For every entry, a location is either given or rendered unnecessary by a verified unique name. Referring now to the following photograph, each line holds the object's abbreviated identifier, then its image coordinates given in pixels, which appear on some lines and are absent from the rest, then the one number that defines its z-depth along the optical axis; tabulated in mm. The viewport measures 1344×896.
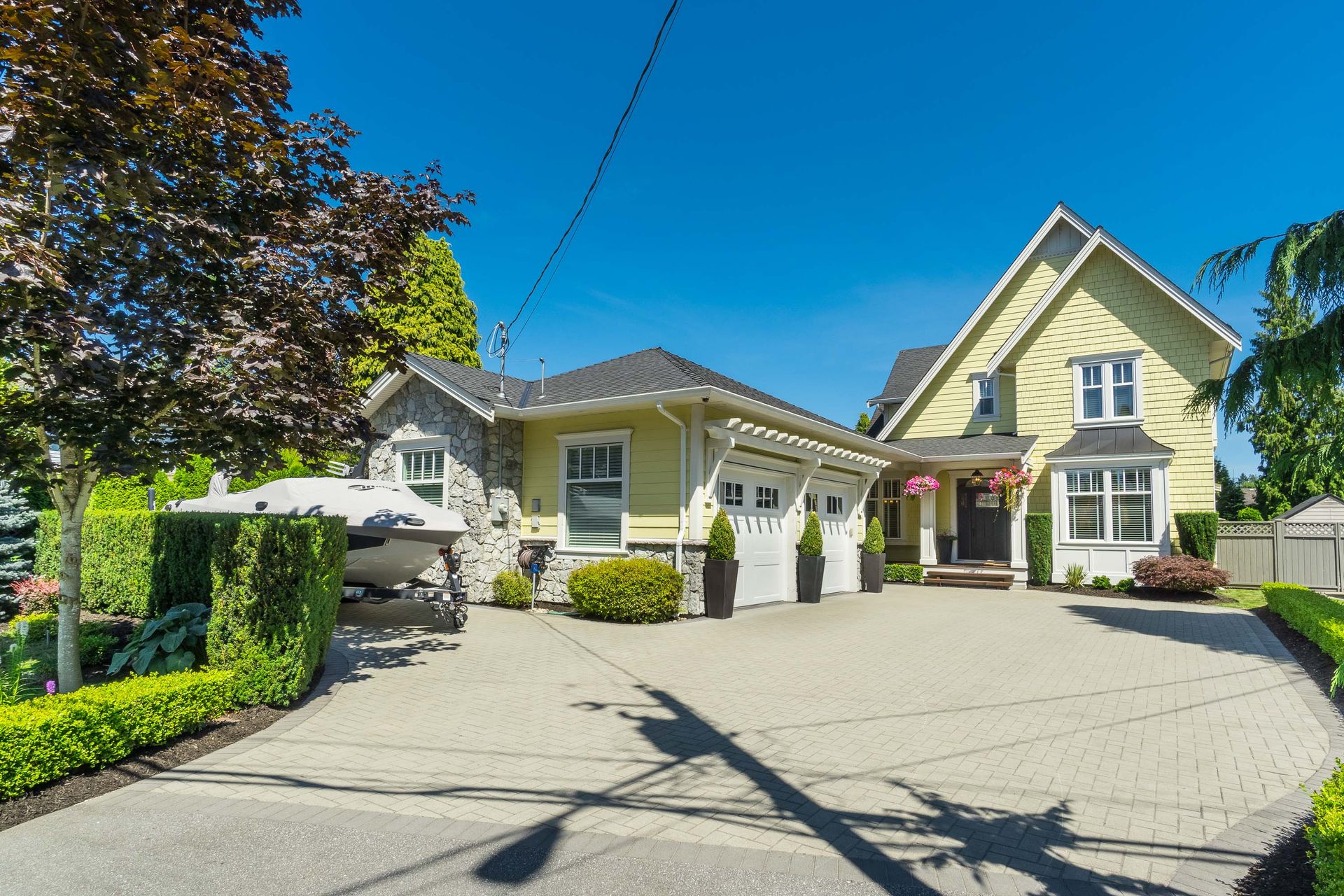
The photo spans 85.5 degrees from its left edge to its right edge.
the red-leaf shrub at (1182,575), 14766
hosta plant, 5887
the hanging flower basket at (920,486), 18469
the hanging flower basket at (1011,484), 17611
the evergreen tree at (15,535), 10000
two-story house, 16641
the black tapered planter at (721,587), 11258
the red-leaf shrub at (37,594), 8930
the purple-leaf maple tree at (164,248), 4441
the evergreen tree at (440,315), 23547
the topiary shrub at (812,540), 13602
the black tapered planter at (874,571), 16266
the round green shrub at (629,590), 10742
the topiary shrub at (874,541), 16328
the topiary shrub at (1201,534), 15727
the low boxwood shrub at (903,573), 18906
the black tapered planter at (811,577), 13602
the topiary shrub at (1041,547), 17516
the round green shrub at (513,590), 12531
